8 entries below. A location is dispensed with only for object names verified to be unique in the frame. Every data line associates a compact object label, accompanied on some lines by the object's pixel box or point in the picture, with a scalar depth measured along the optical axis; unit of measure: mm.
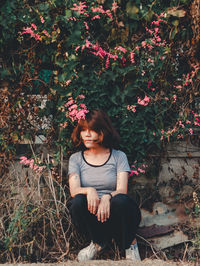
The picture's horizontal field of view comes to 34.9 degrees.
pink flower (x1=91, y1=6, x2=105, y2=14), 3205
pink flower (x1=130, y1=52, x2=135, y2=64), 3262
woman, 2707
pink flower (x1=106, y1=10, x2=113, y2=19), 3225
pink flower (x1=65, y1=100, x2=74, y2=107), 3207
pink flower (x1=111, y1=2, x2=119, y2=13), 3203
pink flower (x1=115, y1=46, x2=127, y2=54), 3217
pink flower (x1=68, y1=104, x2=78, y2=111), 3167
